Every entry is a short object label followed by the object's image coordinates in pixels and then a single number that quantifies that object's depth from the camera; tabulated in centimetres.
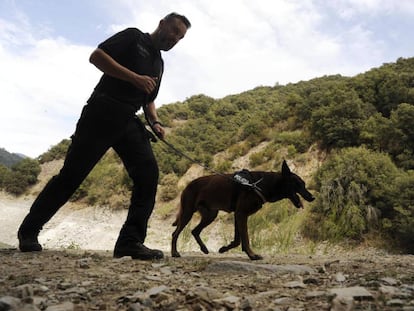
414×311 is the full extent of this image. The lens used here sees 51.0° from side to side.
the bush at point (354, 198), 1483
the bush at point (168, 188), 2483
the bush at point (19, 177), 3053
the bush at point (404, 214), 1345
